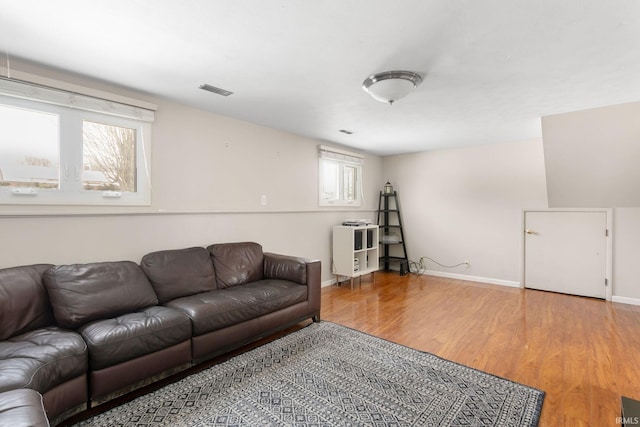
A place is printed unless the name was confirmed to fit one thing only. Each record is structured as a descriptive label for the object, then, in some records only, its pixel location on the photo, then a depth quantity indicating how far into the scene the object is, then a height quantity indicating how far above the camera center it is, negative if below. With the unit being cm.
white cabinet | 450 -57
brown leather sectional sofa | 153 -73
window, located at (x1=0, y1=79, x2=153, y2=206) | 215 +50
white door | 399 -54
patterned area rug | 171 -116
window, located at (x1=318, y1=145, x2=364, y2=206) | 466 +58
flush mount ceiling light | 228 +99
